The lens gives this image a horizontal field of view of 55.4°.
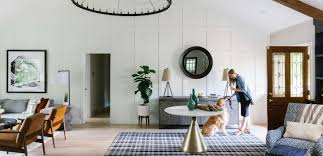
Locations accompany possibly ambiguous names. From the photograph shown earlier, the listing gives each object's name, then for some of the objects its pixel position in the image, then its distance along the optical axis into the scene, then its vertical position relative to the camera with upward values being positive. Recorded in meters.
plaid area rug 5.26 -1.24
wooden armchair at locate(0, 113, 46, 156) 4.57 -0.88
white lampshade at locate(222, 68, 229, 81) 7.79 +0.10
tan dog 6.52 -0.97
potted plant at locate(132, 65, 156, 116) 7.70 -0.20
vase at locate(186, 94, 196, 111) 5.23 -0.43
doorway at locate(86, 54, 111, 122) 8.79 -0.25
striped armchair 3.82 -0.83
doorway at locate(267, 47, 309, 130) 6.07 -0.02
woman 6.58 -0.32
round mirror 8.05 +0.42
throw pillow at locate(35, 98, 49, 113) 7.25 -0.62
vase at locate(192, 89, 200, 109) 5.31 -0.35
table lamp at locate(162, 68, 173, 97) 7.76 +0.10
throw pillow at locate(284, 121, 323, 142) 4.28 -0.74
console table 7.52 -0.91
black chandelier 7.93 +1.92
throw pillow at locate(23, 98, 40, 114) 7.36 -0.66
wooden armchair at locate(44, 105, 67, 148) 5.67 -0.79
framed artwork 8.11 +0.21
